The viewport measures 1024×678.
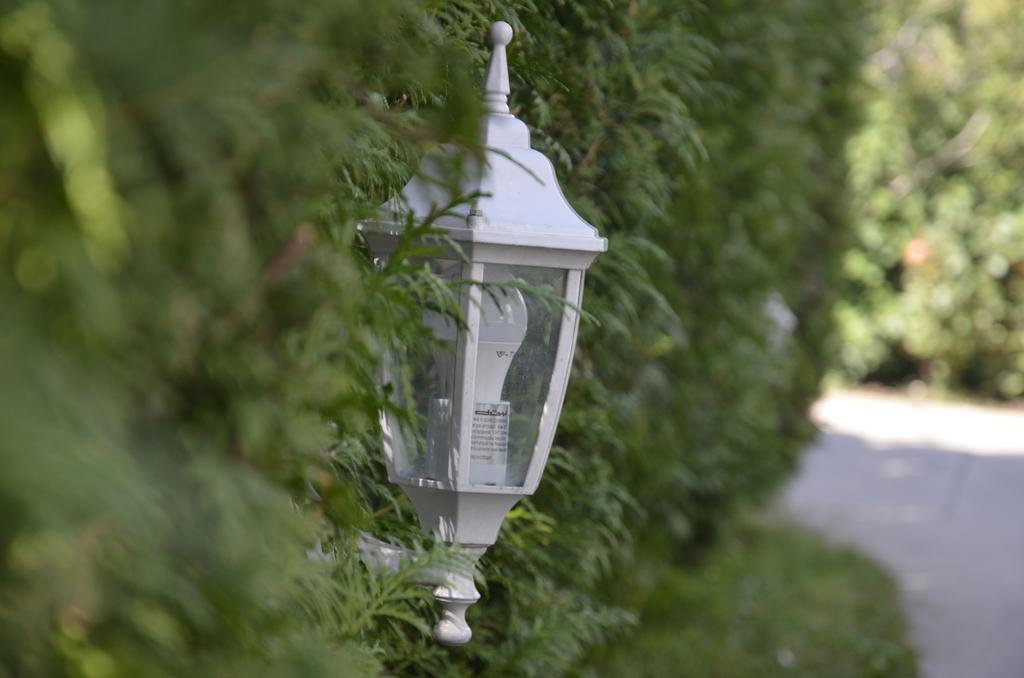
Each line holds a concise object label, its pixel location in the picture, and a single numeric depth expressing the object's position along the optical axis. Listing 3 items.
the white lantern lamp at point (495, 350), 4.04
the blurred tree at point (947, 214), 26.72
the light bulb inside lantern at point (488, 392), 4.16
